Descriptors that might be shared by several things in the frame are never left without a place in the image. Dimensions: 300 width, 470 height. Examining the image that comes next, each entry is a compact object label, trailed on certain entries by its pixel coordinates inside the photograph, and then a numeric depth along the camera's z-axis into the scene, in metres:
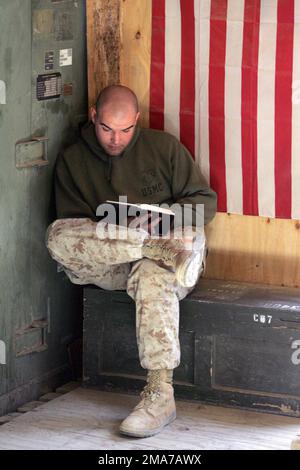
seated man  4.50
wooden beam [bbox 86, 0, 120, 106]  5.03
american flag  4.76
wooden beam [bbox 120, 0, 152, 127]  5.01
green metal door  4.54
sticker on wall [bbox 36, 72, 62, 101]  4.72
